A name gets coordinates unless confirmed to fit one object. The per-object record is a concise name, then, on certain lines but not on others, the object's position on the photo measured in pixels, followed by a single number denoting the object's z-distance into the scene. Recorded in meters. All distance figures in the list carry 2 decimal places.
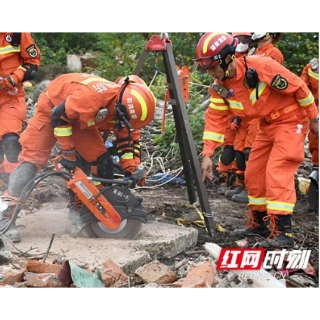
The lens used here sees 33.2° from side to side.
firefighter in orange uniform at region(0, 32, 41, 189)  5.11
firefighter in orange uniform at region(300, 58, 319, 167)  6.63
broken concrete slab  3.91
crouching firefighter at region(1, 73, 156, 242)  4.32
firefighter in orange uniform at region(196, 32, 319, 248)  4.32
